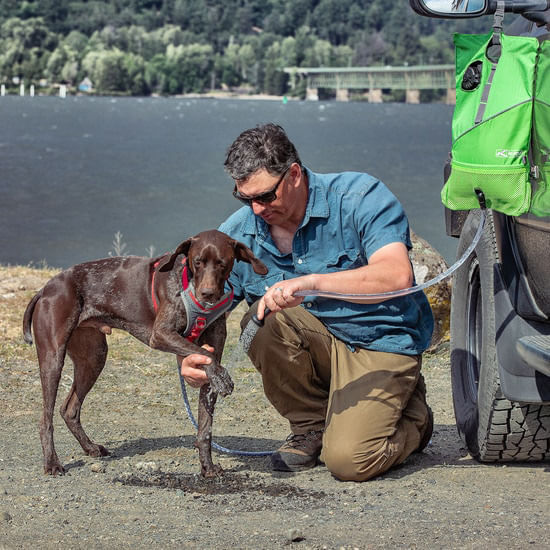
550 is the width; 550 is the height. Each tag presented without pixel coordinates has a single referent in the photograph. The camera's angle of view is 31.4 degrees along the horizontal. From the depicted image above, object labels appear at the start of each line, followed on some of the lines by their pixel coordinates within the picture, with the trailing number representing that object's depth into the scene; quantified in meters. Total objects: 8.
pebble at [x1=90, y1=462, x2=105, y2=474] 5.42
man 5.06
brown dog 5.05
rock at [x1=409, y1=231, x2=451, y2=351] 8.55
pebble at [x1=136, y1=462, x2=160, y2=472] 5.42
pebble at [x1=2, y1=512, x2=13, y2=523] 4.44
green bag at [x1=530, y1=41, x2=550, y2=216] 3.97
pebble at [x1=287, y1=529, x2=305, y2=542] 4.09
